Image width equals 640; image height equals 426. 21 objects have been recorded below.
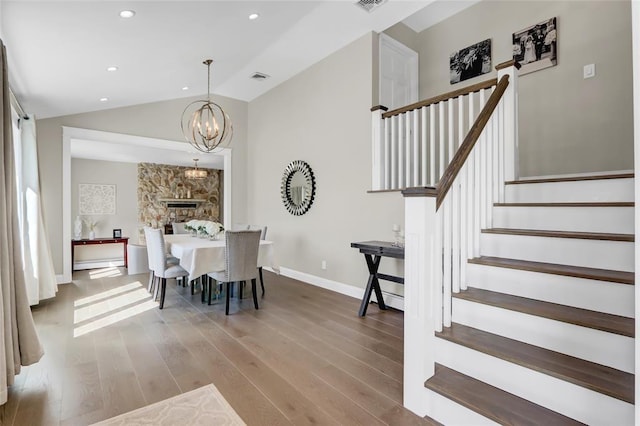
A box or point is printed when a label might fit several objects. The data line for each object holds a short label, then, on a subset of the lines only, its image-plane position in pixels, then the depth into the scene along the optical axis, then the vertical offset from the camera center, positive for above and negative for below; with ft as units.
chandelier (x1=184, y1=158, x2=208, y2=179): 26.22 +2.76
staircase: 4.93 -2.06
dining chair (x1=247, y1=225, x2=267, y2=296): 14.89 -1.42
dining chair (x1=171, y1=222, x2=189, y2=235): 19.21 -1.12
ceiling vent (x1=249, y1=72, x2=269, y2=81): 17.98 +7.27
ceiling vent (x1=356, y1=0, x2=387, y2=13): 11.78 +7.33
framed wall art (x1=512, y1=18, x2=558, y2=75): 12.39 +6.21
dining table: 12.00 -1.79
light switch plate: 11.41 +4.67
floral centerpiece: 14.42 -0.87
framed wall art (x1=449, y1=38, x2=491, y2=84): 14.44 +6.53
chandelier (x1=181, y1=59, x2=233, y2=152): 20.24 +5.48
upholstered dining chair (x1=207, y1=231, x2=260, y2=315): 11.80 -1.82
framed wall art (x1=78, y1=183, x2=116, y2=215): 26.11 +0.87
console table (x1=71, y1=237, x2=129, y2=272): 22.72 -2.29
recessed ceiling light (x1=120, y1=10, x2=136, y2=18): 8.42 +5.05
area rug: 5.86 -3.76
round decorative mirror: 16.67 +1.07
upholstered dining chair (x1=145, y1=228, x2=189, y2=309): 12.48 -2.04
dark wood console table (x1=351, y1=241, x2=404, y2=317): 11.21 -2.12
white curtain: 12.12 -0.30
